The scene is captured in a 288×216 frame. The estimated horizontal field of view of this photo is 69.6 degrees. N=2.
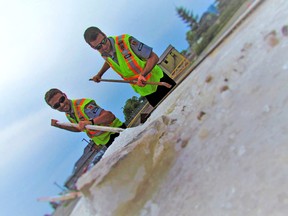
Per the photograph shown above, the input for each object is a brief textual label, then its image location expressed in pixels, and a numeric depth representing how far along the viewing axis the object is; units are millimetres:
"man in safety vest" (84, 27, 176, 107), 2250
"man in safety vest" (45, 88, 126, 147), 2294
